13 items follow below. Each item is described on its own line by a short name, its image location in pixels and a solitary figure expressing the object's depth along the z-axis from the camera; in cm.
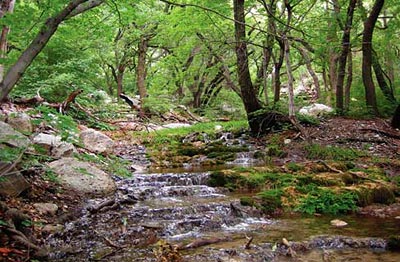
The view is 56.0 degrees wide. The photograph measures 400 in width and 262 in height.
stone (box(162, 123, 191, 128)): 1597
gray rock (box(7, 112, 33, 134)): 714
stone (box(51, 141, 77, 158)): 730
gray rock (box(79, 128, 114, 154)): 1043
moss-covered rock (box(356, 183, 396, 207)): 596
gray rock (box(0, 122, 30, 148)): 521
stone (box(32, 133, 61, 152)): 721
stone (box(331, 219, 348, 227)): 504
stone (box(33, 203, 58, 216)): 495
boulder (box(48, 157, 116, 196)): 612
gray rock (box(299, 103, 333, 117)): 1405
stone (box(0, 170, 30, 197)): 479
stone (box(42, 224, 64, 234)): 443
